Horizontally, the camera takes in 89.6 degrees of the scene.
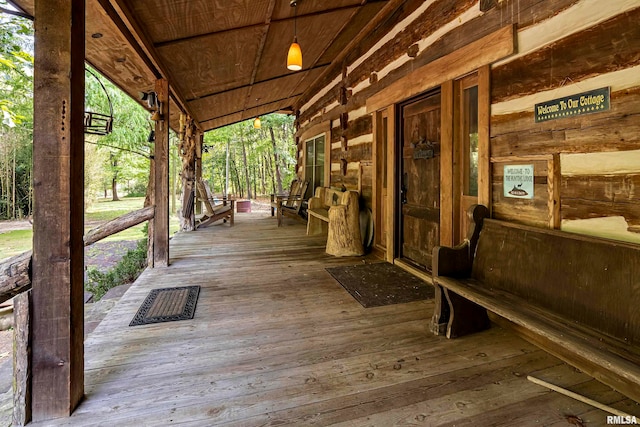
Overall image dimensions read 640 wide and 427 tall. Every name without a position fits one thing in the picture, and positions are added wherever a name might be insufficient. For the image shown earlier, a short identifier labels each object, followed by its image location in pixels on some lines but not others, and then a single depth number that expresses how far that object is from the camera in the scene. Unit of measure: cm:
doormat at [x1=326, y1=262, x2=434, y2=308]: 289
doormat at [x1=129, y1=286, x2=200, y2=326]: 251
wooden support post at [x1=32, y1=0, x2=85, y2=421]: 144
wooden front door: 330
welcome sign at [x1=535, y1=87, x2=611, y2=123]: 172
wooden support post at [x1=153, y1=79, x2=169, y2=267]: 379
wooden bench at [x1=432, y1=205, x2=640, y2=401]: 145
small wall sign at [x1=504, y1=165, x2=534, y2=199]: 216
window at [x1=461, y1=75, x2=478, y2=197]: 273
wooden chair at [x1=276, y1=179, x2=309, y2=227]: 754
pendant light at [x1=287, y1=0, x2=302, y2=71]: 321
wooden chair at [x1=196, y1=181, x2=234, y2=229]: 684
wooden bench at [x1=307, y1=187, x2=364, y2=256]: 441
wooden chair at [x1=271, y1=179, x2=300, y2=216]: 809
